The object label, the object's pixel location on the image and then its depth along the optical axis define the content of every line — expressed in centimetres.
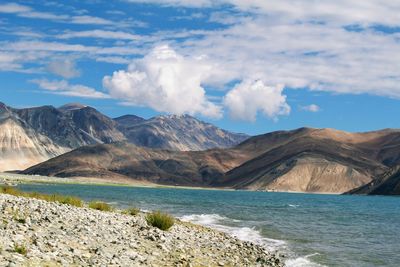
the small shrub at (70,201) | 4351
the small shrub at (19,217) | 2530
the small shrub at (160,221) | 3333
